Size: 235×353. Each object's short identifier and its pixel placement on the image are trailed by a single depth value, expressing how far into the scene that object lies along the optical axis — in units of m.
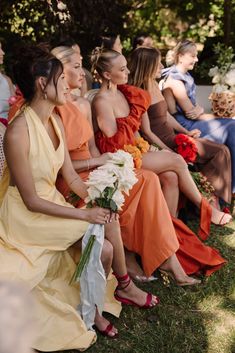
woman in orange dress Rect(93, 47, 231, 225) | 3.88
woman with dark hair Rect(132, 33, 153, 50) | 6.03
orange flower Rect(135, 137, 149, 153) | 4.00
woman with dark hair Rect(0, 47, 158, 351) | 2.80
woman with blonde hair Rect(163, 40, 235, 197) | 5.09
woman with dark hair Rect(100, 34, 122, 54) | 4.92
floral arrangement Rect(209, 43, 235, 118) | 5.30
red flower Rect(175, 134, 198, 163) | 4.57
